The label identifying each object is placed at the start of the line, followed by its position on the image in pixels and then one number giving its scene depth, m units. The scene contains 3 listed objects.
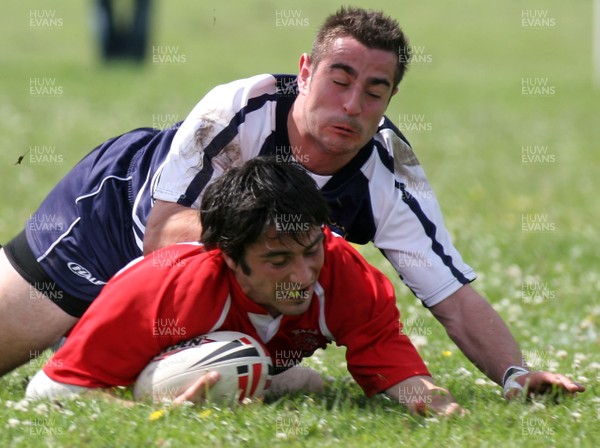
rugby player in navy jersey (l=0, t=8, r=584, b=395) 10.87
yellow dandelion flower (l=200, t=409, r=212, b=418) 9.20
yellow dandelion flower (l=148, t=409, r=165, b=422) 9.10
